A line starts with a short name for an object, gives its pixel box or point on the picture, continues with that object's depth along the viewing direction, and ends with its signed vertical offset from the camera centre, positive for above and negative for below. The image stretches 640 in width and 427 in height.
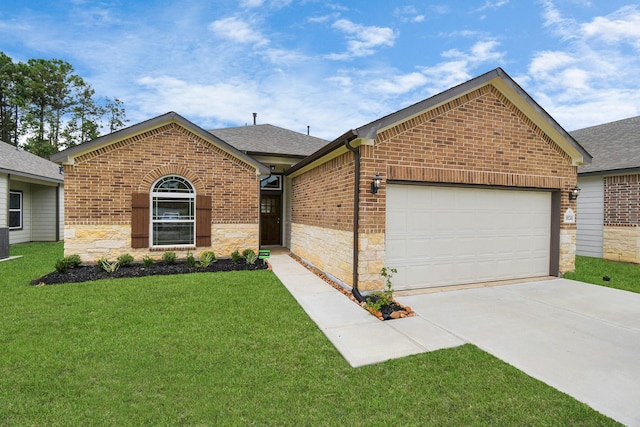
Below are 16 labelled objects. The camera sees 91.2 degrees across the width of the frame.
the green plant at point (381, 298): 5.18 -1.55
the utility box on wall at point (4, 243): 9.93 -1.23
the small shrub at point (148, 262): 8.27 -1.48
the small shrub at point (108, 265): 7.83 -1.52
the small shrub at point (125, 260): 8.28 -1.43
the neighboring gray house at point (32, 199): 13.30 +0.26
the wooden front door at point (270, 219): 13.22 -0.49
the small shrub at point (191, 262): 8.49 -1.50
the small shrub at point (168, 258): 8.60 -1.42
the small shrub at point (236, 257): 9.03 -1.45
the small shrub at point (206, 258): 8.60 -1.44
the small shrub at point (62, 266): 7.55 -1.49
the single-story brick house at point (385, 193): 6.18 +0.38
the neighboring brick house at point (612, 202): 9.84 +0.33
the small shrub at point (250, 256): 9.06 -1.43
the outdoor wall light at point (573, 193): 7.79 +0.46
